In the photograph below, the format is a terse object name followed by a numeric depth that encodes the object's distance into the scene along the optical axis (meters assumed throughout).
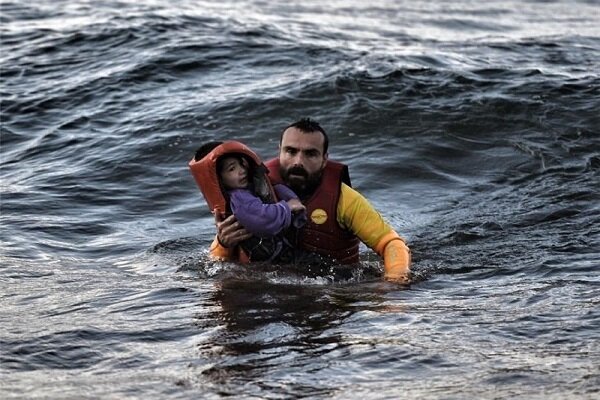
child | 13.67
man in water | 14.67
